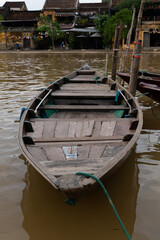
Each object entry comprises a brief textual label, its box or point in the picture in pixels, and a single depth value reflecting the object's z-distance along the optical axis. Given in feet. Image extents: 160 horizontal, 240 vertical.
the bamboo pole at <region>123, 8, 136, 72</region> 27.86
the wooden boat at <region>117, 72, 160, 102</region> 20.08
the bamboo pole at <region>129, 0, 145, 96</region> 18.42
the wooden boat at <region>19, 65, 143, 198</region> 7.39
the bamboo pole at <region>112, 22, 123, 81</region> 26.91
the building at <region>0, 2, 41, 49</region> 115.75
